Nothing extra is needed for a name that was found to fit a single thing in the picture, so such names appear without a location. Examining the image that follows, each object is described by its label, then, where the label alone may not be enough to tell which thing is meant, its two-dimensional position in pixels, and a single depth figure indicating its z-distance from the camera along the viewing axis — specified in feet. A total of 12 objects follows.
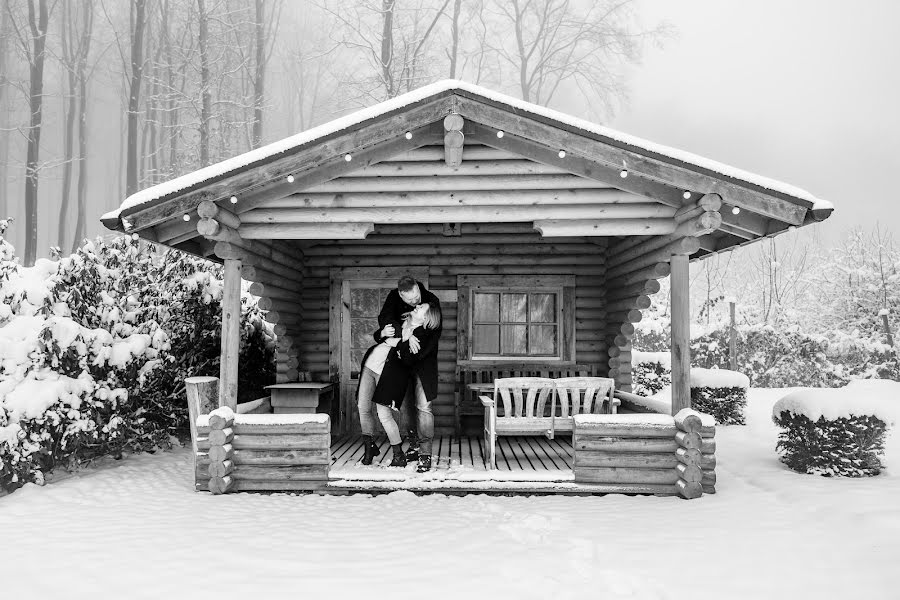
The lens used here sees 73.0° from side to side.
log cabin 20.38
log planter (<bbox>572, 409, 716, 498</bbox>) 20.74
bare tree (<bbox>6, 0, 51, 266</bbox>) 72.69
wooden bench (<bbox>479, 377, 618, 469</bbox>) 21.71
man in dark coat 22.94
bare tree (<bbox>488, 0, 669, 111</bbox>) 71.36
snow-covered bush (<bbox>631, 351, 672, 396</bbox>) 46.68
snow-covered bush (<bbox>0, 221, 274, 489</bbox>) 21.61
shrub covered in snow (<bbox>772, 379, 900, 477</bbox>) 23.41
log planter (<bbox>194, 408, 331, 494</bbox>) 20.72
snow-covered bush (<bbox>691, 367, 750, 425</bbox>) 37.88
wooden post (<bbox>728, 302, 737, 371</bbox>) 53.88
